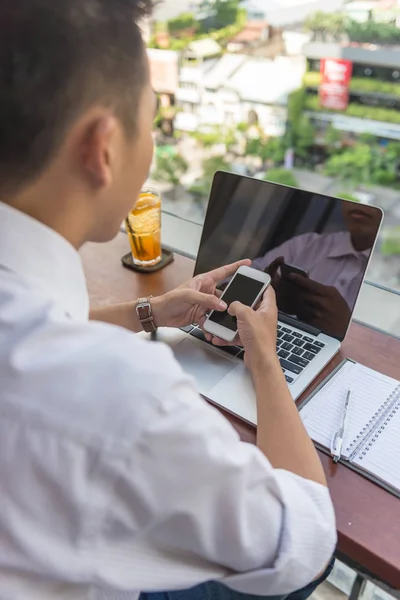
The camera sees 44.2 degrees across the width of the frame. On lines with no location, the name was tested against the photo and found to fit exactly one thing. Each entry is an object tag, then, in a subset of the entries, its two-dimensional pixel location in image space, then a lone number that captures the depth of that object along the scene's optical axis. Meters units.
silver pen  0.58
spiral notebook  0.57
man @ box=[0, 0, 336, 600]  0.34
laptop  0.72
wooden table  0.49
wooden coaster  0.99
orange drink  0.98
